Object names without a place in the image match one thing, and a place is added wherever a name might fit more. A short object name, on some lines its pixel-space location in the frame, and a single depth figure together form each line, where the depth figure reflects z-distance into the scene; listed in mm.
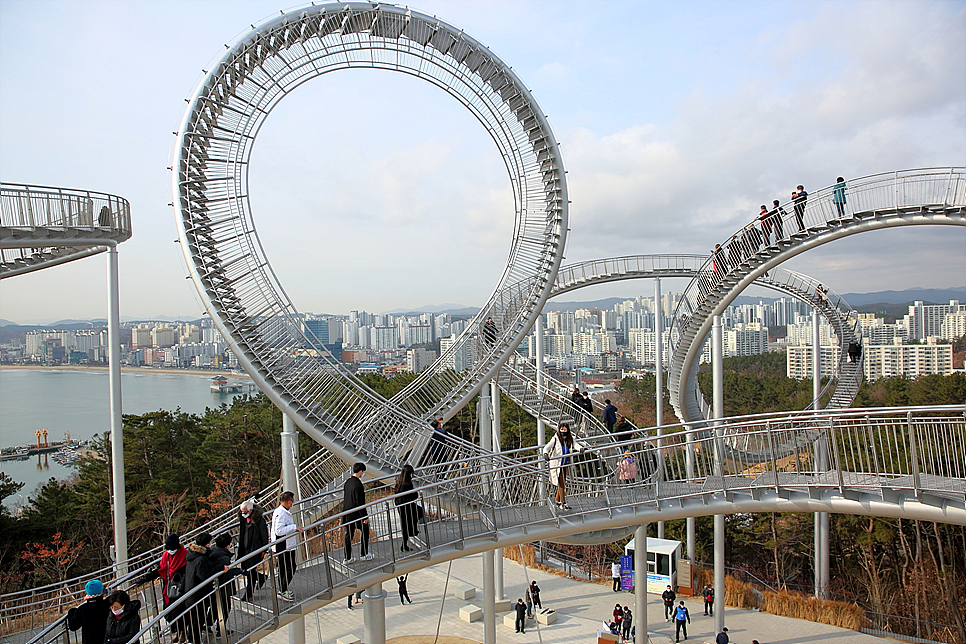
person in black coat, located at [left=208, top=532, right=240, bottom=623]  6775
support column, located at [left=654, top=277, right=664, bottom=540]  19734
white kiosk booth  19156
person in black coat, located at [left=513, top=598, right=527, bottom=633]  16734
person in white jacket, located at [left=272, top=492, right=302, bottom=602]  7312
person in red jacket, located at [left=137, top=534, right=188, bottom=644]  6562
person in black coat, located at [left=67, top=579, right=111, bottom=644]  6031
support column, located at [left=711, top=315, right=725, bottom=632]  15852
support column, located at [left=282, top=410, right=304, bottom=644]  9867
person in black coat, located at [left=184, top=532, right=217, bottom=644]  6547
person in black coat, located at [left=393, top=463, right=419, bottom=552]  8398
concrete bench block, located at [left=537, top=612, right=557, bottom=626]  17250
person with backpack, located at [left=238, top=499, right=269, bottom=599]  7273
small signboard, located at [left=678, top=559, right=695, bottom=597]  19703
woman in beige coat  9812
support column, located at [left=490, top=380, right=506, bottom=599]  17391
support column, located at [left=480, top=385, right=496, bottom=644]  14141
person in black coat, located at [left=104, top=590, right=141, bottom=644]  6102
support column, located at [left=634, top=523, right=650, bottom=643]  15039
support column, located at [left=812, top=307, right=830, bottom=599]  18266
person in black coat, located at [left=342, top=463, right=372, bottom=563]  7888
